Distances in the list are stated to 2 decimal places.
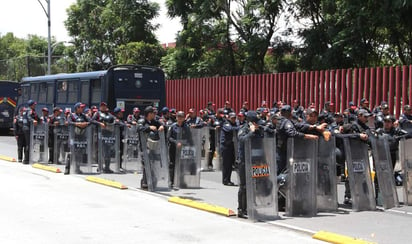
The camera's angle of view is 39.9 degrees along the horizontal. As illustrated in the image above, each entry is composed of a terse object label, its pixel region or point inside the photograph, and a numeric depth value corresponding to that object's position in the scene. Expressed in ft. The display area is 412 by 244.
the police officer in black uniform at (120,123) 50.49
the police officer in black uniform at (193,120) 48.91
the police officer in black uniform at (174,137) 40.45
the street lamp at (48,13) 117.29
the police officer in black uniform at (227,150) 43.16
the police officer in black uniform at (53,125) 54.39
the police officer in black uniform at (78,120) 48.86
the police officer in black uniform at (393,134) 37.95
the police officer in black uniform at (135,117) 51.96
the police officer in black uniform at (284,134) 29.89
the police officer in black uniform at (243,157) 29.89
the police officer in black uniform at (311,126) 30.78
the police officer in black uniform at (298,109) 54.01
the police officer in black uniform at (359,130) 32.39
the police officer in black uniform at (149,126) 39.20
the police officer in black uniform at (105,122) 49.70
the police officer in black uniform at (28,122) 55.95
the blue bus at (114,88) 65.87
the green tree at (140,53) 119.44
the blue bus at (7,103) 99.76
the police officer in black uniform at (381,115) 40.48
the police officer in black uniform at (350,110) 51.66
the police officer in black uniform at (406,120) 43.57
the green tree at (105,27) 124.57
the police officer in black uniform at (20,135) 56.65
